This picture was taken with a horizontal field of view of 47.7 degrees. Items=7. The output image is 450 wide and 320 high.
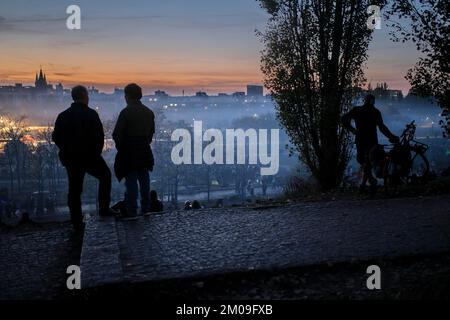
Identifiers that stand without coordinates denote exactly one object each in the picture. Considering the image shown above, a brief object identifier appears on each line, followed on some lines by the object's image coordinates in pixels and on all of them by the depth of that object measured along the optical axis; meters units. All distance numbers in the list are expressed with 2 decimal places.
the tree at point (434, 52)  12.27
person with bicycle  10.34
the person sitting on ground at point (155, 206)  10.73
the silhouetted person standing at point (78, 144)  7.79
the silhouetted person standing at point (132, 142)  8.35
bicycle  10.20
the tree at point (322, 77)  15.38
